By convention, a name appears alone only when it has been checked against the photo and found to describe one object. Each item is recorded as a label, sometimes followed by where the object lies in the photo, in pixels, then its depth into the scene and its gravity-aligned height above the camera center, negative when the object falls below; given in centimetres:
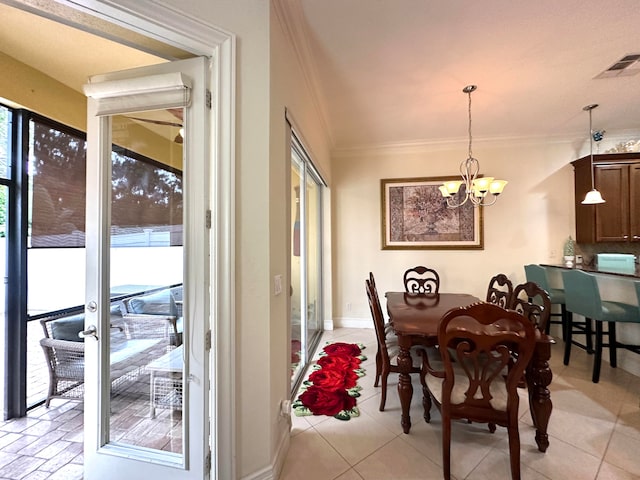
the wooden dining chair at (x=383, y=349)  205 -91
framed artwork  398 +34
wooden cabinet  344 +52
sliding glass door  279 -25
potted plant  362 -17
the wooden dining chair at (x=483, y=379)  136 -79
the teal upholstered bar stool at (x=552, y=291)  314 -64
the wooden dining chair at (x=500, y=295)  245 -54
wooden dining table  165 -77
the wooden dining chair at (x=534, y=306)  182 -49
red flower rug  215 -134
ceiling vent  223 +151
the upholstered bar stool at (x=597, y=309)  252 -67
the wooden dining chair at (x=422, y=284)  352 -58
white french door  135 -17
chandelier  259 +54
